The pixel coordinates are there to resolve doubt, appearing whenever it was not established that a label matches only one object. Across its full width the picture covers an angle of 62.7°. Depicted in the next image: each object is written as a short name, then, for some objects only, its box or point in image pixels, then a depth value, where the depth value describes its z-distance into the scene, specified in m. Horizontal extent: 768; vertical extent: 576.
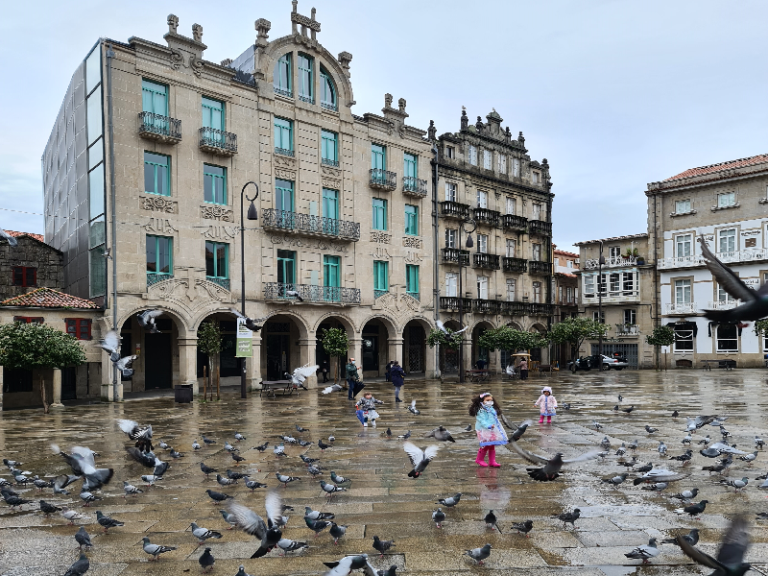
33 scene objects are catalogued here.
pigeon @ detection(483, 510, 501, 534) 7.69
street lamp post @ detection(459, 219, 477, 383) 35.30
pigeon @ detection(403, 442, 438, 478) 9.23
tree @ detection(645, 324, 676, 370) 48.78
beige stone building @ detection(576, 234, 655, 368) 52.94
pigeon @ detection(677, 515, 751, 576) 4.43
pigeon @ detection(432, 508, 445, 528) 7.56
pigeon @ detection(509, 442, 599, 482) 8.41
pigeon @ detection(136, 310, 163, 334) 16.62
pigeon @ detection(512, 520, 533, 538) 7.23
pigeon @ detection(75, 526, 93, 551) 7.02
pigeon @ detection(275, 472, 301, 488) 10.02
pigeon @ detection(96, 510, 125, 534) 7.57
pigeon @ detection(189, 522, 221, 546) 7.04
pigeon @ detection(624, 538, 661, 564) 6.34
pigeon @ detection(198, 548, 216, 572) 6.34
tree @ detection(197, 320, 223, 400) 27.55
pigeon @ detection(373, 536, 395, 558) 6.58
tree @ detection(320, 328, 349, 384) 32.22
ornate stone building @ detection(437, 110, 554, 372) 42.22
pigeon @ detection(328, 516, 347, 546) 7.04
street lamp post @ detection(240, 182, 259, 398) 27.20
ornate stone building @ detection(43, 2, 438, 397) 27.53
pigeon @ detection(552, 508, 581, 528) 7.54
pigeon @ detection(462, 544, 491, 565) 6.39
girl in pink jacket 16.90
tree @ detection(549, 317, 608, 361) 44.75
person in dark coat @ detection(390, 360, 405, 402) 23.97
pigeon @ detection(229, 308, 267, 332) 18.41
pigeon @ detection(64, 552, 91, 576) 5.96
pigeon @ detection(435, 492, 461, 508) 8.35
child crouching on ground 16.38
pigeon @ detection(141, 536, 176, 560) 6.66
